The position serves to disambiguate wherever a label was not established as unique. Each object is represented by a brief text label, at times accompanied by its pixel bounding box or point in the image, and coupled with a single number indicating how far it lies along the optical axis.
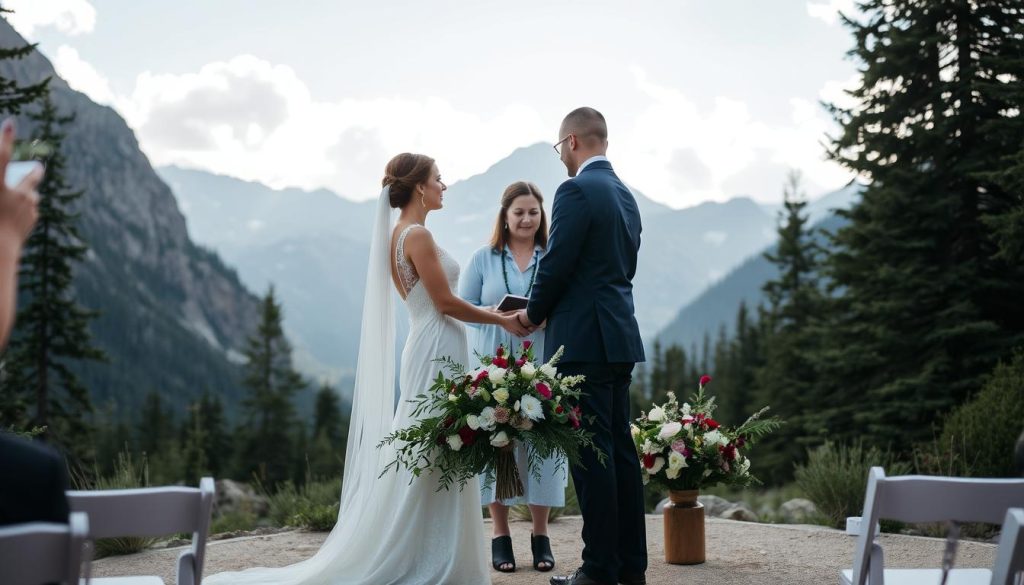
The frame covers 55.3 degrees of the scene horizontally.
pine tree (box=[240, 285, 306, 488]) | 53.47
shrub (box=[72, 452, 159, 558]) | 7.30
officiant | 6.45
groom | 5.40
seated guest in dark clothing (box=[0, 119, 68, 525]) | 2.07
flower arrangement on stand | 6.48
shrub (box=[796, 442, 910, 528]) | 8.68
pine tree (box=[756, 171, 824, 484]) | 27.46
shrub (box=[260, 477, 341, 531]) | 8.39
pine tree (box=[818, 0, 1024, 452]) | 18.80
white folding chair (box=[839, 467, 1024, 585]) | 2.90
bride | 5.72
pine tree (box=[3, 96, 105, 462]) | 24.94
